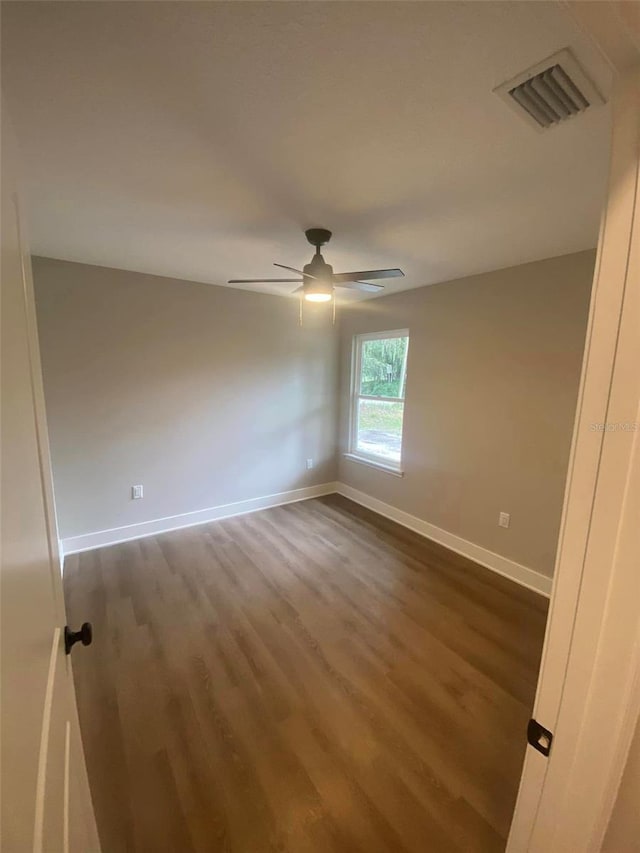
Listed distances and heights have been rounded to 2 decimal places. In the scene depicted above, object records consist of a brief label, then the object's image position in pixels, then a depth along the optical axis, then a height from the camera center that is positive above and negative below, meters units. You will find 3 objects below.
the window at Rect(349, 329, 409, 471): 3.79 -0.28
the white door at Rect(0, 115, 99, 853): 0.41 -0.37
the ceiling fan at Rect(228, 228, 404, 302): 2.08 +0.55
